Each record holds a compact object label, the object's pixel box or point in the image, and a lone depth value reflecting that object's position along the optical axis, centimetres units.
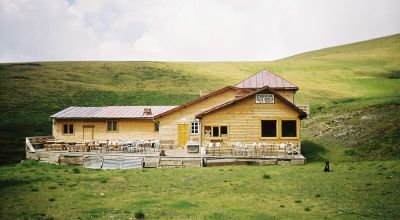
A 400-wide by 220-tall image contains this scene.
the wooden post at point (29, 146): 3366
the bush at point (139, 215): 1435
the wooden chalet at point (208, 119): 3212
